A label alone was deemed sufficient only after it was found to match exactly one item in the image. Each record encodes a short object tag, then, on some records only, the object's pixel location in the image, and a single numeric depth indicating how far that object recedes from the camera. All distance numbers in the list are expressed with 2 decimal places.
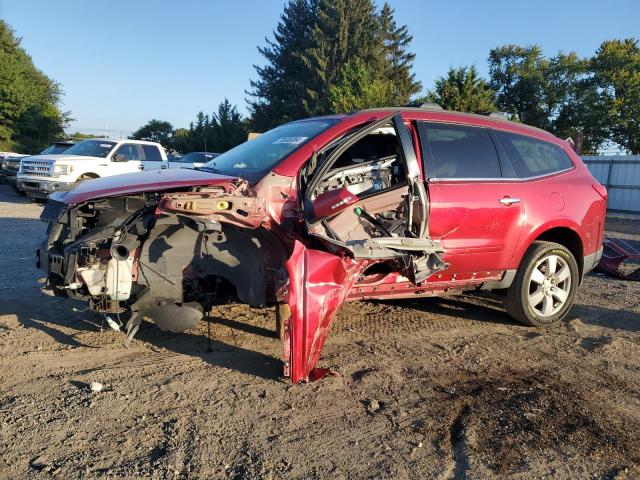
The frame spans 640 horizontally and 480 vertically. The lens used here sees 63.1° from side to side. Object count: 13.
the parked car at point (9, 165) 18.34
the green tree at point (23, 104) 33.00
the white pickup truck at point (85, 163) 13.55
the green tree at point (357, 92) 28.09
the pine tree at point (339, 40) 41.88
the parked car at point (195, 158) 19.06
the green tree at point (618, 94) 40.84
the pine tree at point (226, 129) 46.62
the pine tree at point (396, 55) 45.31
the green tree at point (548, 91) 43.75
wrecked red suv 3.77
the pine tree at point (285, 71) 44.03
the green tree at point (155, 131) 53.74
